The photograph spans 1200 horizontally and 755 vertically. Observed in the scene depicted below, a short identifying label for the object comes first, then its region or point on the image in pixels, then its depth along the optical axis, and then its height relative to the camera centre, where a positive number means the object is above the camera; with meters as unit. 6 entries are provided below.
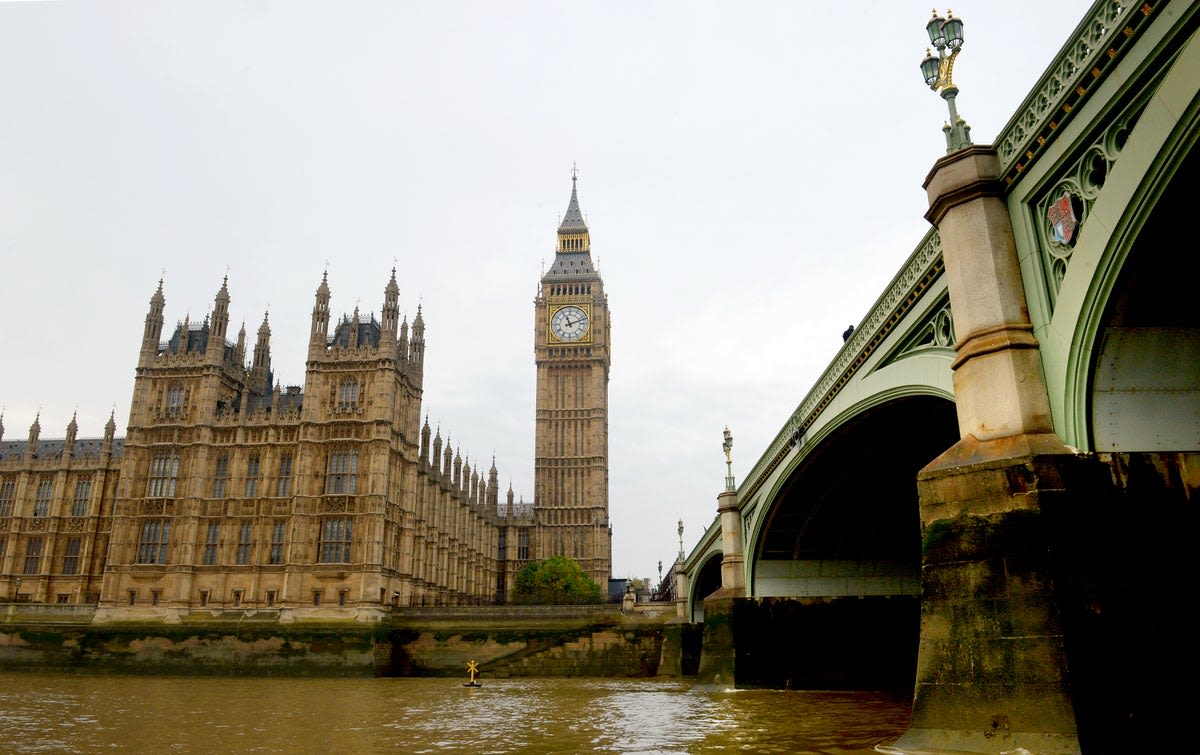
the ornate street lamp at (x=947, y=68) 11.63 +7.75
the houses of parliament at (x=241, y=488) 55.41 +9.28
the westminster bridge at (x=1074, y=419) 8.55 +2.28
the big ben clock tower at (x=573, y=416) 100.69 +25.06
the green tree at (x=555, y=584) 81.38 +3.59
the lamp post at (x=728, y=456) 36.16 +6.95
